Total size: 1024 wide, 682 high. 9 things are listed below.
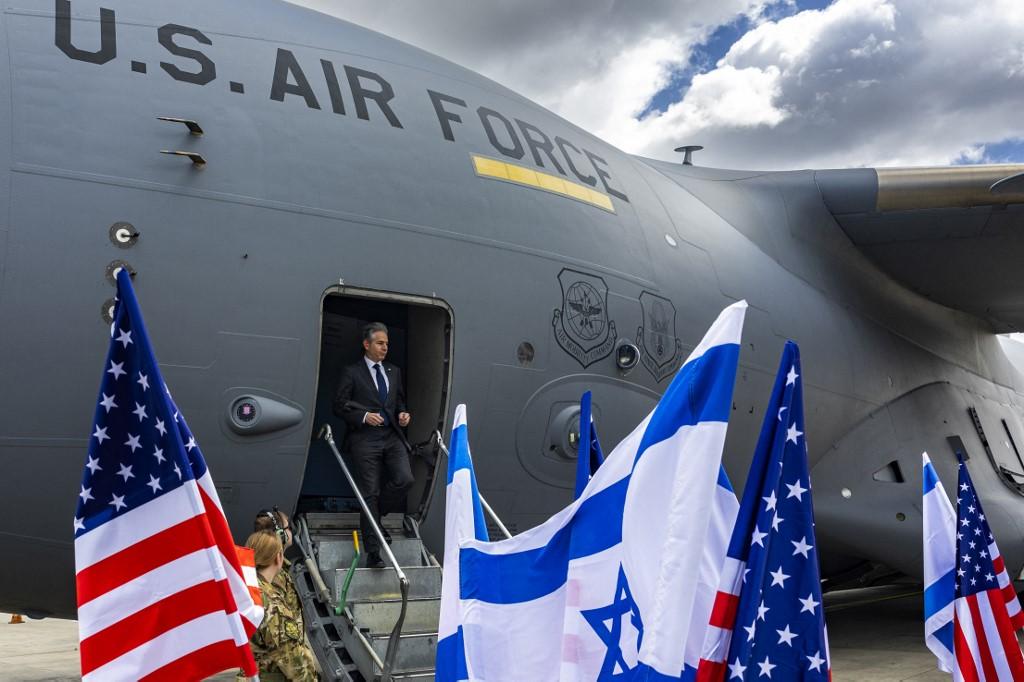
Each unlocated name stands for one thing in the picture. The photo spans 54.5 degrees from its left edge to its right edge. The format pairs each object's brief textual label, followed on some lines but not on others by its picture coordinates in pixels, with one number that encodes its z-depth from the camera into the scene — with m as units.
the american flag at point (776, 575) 2.70
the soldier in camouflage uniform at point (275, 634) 4.38
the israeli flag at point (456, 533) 3.31
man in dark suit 5.79
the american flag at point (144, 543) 3.04
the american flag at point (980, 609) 4.20
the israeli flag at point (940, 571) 4.46
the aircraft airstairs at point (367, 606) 5.06
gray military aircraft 4.76
